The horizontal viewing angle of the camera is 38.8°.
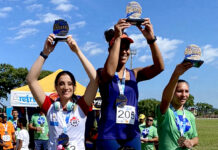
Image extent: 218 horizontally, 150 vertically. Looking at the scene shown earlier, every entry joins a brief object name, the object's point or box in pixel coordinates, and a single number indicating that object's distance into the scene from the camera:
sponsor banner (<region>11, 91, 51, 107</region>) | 15.80
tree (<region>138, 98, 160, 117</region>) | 72.50
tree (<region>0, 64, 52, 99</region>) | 57.81
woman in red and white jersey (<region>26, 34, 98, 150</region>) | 3.20
